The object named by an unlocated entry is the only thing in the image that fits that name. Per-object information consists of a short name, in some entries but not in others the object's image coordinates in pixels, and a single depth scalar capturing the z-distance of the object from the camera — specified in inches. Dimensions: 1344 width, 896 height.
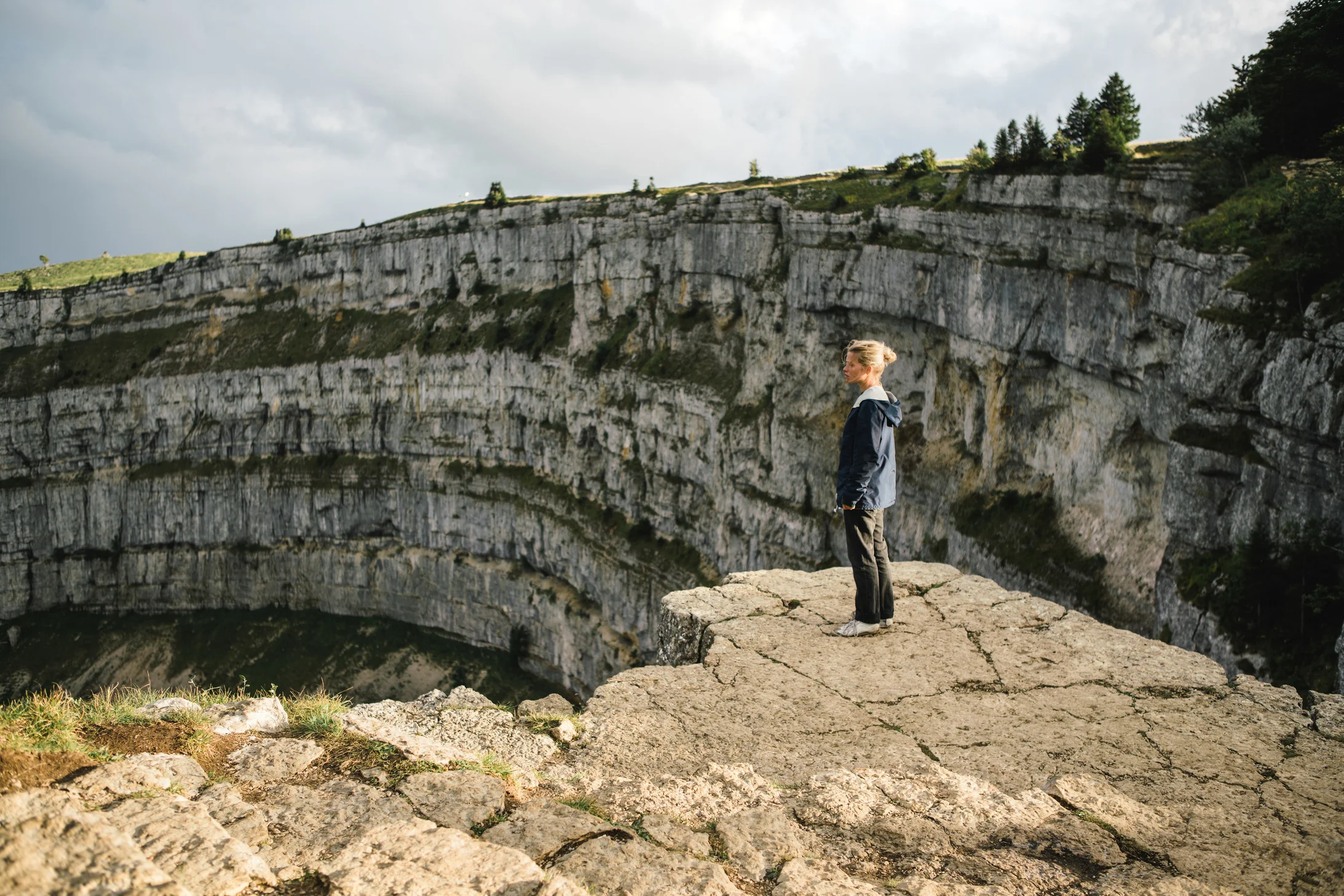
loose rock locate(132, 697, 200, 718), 268.5
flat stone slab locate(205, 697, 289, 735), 267.6
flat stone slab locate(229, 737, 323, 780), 240.1
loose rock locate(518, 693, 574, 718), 306.6
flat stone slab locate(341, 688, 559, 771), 262.7
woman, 357.1
